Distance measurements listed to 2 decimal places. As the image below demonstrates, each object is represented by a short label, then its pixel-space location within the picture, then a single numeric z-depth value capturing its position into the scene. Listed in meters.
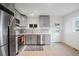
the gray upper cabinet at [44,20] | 4.16
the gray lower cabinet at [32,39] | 3.71
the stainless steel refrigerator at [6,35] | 1.16
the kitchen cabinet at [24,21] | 3.86
